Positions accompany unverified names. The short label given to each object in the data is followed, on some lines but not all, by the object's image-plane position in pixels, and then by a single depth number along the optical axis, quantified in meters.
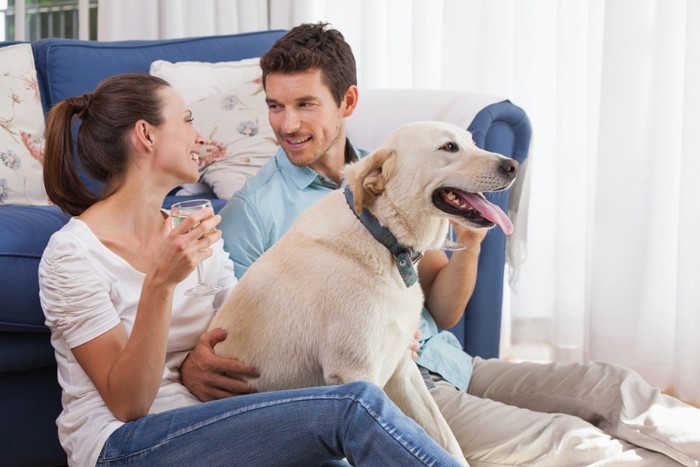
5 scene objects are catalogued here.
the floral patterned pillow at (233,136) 2.61
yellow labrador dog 1.42
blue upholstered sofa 1.90
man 1.77
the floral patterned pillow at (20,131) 2.46
